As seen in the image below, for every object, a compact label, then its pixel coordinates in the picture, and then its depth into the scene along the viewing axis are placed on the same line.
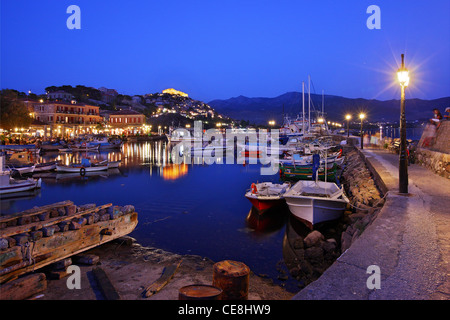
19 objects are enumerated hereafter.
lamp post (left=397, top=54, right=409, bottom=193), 10.74
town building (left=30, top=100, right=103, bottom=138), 77.56
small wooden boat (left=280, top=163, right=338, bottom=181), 24.67
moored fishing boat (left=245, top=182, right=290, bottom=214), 15.16
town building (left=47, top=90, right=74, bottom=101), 119.24
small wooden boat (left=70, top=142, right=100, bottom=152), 55.82
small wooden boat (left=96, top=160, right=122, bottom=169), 33.19
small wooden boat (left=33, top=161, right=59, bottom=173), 31.32
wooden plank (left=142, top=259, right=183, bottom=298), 7.32
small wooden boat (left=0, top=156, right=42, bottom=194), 21.12
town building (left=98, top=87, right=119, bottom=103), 164.75
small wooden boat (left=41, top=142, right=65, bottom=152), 53.84
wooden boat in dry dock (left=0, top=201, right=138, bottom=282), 7.54
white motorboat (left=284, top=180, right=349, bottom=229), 12.80
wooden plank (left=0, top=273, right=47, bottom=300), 6.33
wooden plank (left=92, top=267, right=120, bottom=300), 7.05
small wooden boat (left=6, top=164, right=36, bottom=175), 28.16
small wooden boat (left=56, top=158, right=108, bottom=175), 30.92
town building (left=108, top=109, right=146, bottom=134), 101.56
